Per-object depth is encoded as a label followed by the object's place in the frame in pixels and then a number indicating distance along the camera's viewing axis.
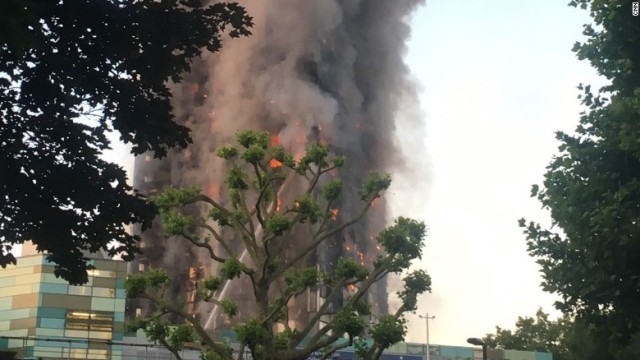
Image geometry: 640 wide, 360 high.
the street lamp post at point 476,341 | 31.48
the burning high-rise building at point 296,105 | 97.62
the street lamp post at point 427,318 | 72.25
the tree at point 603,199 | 19.95
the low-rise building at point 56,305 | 59.69
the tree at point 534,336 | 95.44
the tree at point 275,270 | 19.75
